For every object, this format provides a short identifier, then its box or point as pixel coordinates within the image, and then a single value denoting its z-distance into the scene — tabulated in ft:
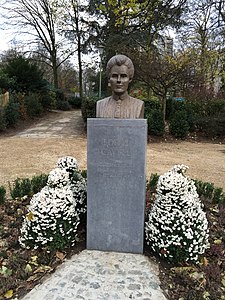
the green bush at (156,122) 32.91
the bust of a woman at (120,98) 9.05
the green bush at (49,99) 51.10
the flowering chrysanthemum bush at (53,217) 9.11
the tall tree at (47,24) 61.00
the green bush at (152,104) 34.86
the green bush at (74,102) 67.67
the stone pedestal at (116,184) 8.90
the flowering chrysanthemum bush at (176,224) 8.57
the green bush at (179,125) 33.60
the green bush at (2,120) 34.56
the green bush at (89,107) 34.47
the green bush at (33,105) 43.50
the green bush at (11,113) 36.65
